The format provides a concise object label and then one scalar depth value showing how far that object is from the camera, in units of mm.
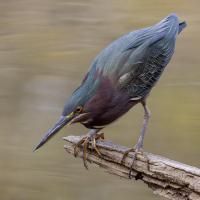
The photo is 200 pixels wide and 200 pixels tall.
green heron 7047
